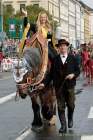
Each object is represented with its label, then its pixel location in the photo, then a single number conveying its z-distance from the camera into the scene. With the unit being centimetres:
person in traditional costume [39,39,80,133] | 1099
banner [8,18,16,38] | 5566
